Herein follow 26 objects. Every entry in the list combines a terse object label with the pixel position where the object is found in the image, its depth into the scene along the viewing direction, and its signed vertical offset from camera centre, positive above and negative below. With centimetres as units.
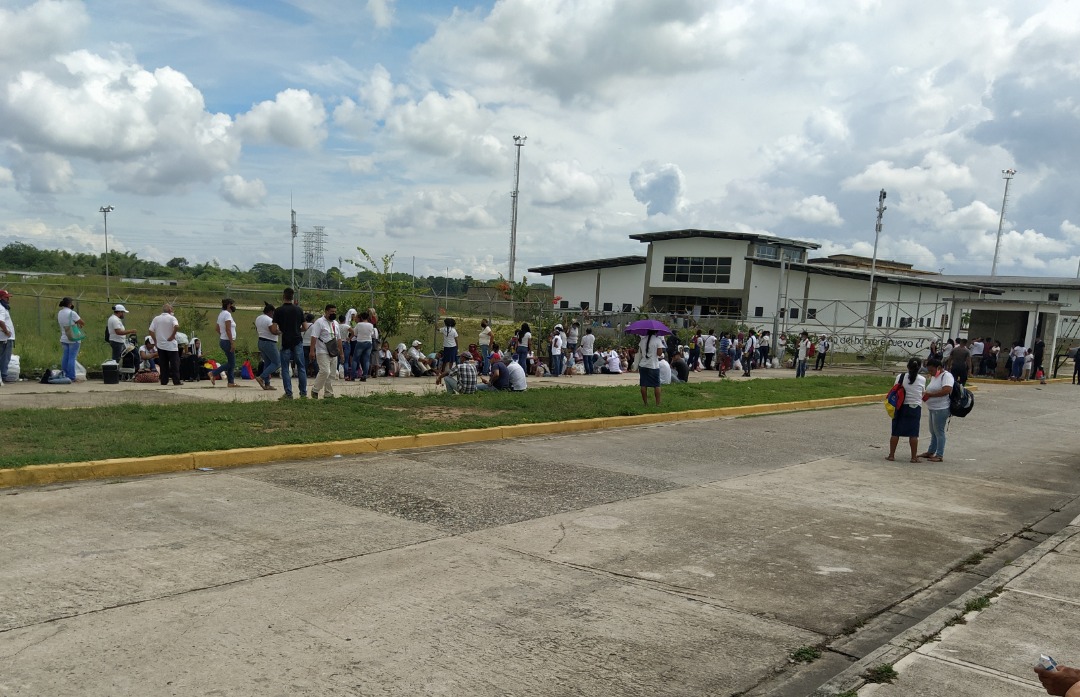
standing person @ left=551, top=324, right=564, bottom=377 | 2242 -171
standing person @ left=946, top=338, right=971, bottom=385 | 2244 -125
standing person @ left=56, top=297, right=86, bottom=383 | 1384 -132
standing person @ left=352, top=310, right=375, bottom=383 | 1717 -146
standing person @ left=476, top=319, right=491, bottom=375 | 1903 -135
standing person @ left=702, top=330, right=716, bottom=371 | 2775 -158
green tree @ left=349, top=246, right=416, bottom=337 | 2238 -49
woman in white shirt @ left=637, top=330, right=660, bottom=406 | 1520 -124
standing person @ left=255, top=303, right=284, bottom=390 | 1320 -115
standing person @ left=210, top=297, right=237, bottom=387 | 1419 -125
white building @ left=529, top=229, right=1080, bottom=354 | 5250 +162
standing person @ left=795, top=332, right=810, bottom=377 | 2691 -167
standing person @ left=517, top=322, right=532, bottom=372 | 2089 -141
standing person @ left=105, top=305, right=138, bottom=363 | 1461 -126
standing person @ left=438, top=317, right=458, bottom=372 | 1792 -148
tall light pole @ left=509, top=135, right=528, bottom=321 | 6033 +509
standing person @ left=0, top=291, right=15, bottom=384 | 1302 -135
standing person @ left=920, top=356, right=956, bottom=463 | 1127 -123
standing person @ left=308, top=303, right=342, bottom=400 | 1352 -123
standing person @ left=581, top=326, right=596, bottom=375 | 2380 -173
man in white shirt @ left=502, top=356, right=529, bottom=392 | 1609 -182
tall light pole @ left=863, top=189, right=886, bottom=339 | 4597 +589
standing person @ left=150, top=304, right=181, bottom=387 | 1428 -145
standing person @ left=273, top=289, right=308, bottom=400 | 1270 -100
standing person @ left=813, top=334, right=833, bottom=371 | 3133 -167
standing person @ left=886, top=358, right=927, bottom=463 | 1130 -141
